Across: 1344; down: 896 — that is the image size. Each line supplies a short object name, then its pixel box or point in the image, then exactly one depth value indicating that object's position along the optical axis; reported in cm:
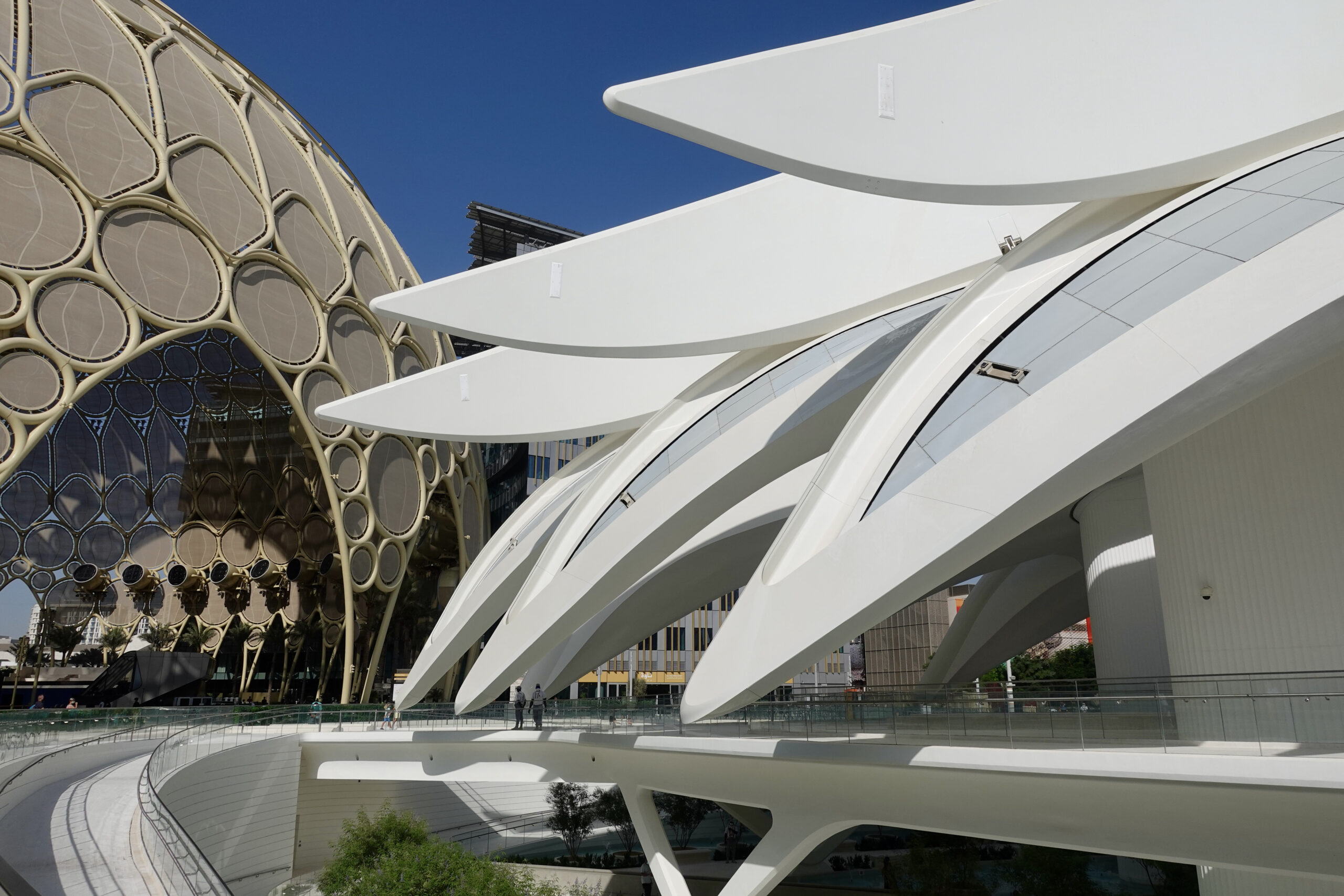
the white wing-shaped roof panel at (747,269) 1745
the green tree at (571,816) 2931
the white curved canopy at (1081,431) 931
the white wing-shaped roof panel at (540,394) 2422
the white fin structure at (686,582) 2442
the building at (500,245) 7131
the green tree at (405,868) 1667
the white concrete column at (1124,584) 1725
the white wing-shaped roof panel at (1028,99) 1014
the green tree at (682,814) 3056
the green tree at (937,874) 2102
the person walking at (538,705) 2305
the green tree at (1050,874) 1956
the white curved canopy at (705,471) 1666
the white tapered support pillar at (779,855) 1500
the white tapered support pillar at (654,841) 1858
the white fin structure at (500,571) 2219
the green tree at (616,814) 3011
